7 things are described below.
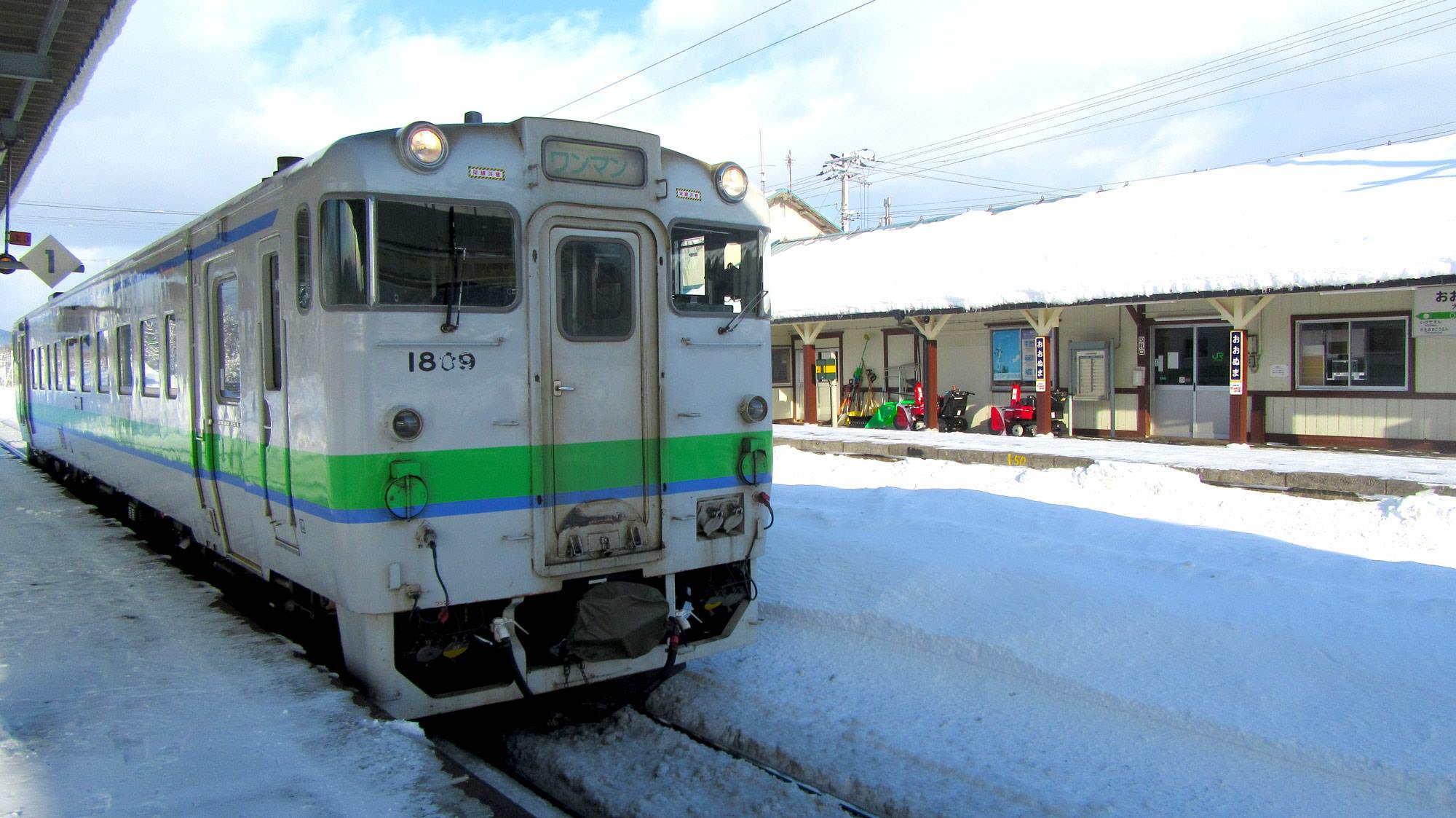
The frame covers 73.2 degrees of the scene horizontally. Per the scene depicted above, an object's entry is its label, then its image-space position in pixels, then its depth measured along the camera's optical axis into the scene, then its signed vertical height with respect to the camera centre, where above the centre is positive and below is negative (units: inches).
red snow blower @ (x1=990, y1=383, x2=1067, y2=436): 759.1 -35.0
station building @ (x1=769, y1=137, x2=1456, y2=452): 595.8 +44.8
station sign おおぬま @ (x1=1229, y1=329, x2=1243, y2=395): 622.5 +3.9
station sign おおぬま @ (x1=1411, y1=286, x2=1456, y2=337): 553.3 +30.9
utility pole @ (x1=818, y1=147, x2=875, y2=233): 1993.1 +424.4
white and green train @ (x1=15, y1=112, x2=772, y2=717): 181.9 -4.2
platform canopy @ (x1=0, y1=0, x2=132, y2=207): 329.1 +126.1
